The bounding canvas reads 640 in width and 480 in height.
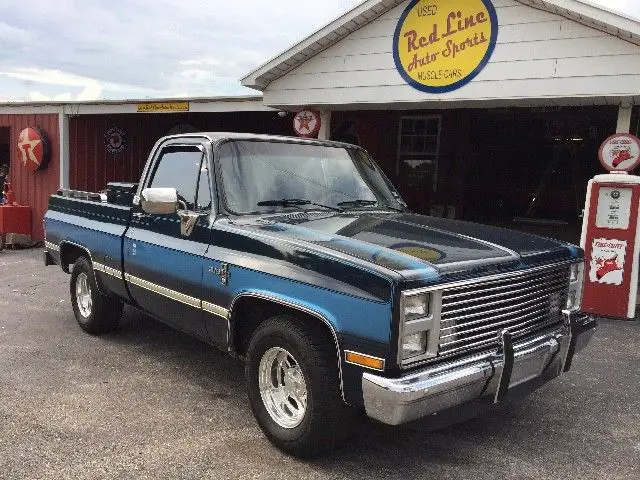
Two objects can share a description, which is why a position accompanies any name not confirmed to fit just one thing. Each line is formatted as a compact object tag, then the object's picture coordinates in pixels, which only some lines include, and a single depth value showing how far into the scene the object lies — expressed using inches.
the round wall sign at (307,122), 359.9
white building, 272.5
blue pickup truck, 111.6
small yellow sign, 411.2
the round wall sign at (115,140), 513.7
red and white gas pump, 269.4
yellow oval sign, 293.3
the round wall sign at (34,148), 477.9
